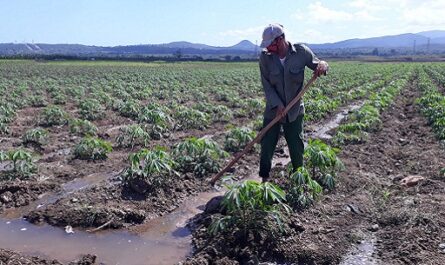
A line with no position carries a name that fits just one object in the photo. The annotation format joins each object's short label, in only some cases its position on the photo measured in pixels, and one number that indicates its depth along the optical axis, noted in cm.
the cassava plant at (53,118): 1237
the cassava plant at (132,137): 928
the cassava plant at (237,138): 876
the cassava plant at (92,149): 843
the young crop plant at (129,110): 1400
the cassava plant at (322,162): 611
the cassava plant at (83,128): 1097
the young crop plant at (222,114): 1331
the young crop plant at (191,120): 1194
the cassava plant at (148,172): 634
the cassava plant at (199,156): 720
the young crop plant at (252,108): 1448
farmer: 569
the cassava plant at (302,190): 557
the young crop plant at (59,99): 1758
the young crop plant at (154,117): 1079
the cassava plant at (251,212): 474
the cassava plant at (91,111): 1351
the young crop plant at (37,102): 1668
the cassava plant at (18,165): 710
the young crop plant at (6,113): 1210
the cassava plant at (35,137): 968
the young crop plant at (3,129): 1105
